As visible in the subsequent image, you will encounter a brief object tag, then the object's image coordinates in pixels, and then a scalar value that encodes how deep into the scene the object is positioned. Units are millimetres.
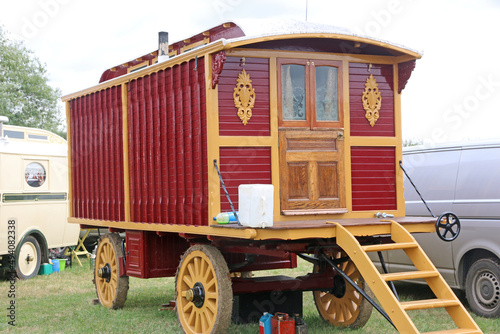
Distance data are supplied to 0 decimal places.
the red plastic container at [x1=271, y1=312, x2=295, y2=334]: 7027
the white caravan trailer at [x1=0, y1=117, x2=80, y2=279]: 13672
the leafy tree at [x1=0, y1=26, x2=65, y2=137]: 31297
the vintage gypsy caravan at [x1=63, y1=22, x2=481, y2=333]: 6828
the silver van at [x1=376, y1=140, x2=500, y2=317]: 8492
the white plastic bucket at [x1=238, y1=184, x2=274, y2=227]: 6367
